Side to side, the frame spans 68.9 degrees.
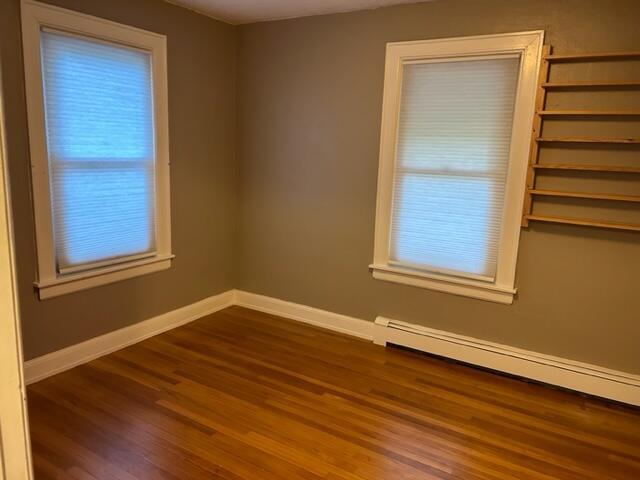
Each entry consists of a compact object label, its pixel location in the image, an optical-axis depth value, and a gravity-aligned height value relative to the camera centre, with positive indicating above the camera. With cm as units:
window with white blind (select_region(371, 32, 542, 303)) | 281 +6
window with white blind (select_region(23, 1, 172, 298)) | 258 +5
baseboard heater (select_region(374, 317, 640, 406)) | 272 -119
